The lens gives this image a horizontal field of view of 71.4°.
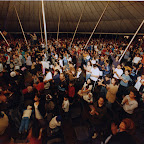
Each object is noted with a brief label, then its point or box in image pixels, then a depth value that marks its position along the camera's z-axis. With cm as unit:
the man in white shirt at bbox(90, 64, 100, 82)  480
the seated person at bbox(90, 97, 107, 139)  286
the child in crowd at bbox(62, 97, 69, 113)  350
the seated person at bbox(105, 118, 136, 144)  186
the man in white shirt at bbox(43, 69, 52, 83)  470
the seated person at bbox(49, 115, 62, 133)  286
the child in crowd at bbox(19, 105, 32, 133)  296
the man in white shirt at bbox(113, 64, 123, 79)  474
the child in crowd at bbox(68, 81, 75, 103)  406
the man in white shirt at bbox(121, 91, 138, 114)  305
